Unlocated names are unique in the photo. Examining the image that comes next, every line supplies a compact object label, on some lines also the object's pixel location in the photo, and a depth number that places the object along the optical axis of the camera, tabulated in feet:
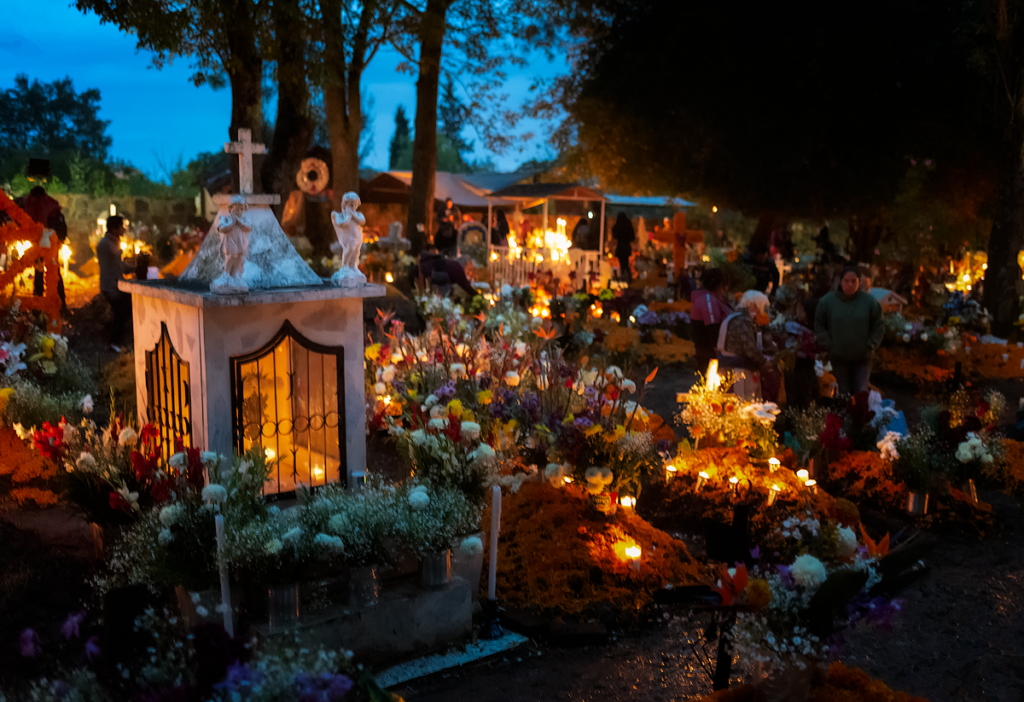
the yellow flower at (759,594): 10.10
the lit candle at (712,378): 22.72
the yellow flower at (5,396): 22.20
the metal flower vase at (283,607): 12.72
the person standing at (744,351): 23.18
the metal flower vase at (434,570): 14.26
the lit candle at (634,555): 16.53
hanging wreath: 52.24
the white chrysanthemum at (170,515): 12.84
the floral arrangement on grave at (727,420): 21.24
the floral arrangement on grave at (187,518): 12.91
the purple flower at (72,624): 10.74
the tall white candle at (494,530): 14.48
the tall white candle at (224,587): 12.19
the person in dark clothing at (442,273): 37.58
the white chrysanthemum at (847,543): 11.28
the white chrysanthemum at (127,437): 15.06
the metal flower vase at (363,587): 13.51
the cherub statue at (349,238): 16.33
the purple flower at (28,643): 9.96
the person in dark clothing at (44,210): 38.06
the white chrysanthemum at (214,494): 12.81
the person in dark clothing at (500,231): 72.28
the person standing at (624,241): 63.57
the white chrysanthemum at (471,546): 14.33
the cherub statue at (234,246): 14.69
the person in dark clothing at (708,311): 24.41
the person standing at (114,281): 33.99
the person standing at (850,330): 24.66
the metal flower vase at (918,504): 20.76
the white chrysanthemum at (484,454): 15.23
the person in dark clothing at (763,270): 50.88
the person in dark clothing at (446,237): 55.47
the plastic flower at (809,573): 10.16
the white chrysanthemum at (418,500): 13.65
